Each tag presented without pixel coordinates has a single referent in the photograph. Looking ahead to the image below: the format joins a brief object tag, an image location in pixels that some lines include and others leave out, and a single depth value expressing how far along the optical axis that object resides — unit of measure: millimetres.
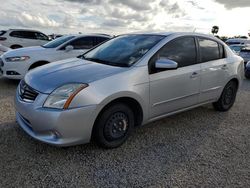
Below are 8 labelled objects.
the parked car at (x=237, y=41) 14953
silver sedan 2182
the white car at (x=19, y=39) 10456
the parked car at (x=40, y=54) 4955
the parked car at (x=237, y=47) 11543
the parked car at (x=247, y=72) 7685
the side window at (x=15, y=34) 10536
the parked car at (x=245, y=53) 9511
